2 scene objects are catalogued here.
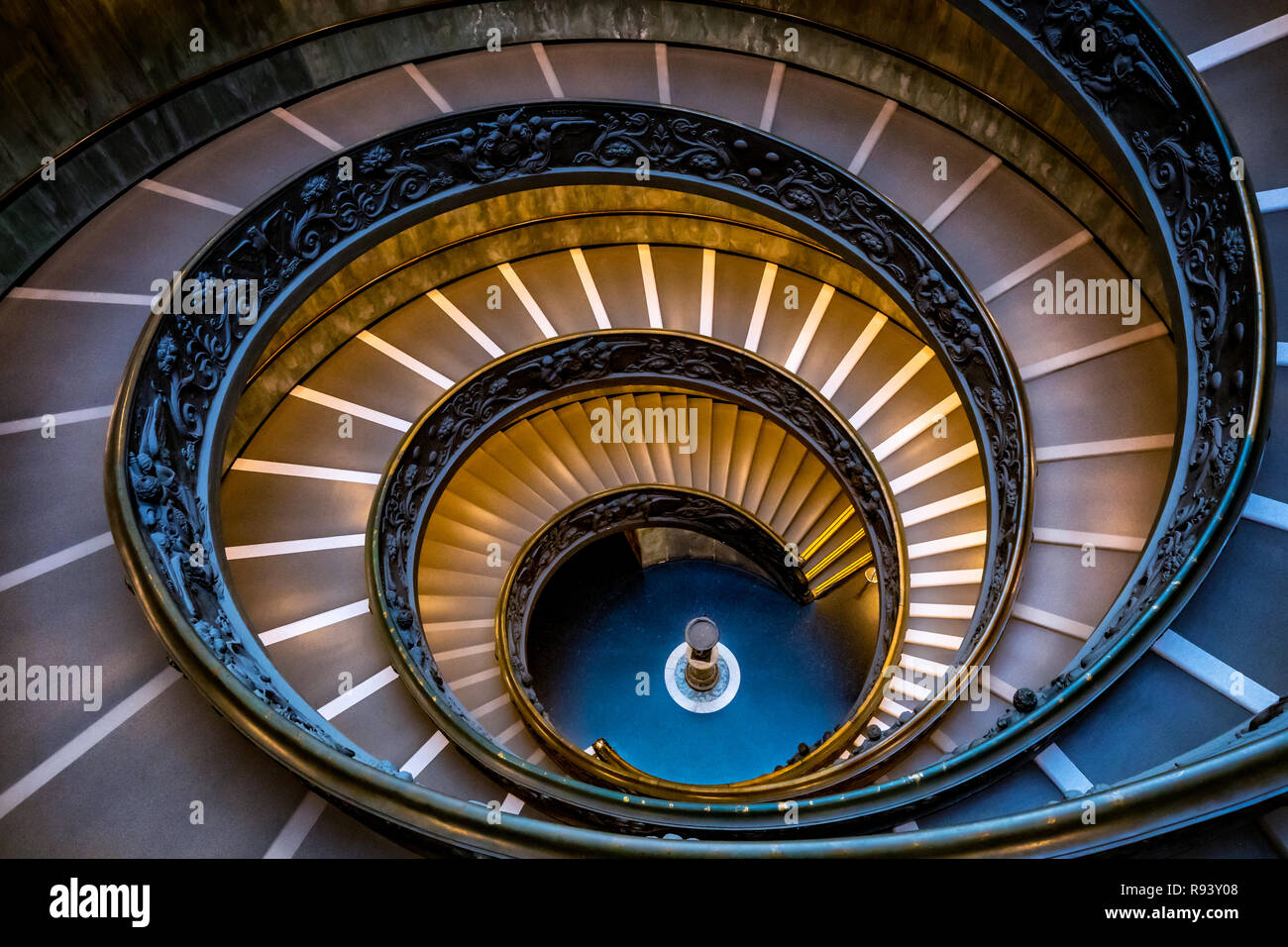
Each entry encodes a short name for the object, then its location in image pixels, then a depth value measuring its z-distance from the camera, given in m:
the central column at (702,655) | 9.88
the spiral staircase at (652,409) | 3.64
